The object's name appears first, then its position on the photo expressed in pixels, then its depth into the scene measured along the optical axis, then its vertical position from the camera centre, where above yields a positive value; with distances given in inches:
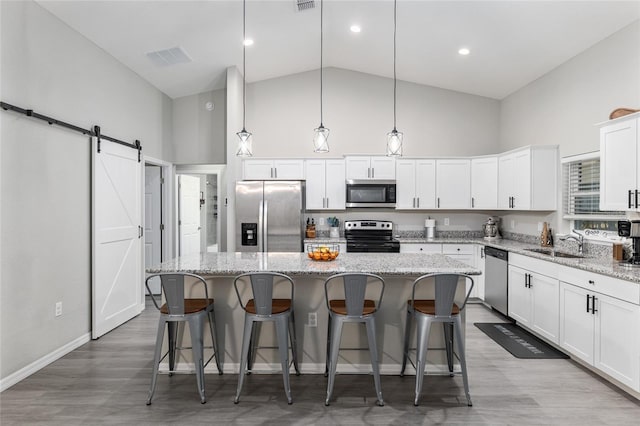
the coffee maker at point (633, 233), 122.4 -7.2
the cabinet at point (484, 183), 216.5 +17.2
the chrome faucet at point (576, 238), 154.9 -11.3
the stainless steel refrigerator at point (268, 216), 213.9 -3.0
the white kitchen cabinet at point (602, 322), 103.6 -34.9
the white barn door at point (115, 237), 158.7 -12.4
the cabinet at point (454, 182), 229.1 +18.2
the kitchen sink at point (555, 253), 154.2 -18.6
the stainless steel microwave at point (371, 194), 225.6 +10.5
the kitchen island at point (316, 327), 125.0 -40.0
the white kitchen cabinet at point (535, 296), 140.4 -35.5
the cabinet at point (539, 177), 181.5 +17.0
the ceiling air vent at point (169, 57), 178.7 +77.4
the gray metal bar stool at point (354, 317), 102.4 -30.3
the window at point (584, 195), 152.9 +7.5
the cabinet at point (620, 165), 116.5 +15.7
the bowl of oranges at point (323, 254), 130.4 -15.6
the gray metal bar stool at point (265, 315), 104.3 -30.4
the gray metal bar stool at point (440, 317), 103.3 -30.5
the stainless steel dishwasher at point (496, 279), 181.6 -35.2
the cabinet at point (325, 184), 229.5 +16.9
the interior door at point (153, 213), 232.2 -1.4
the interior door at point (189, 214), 241.1 -2.1
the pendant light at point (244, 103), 134.0 +69.8
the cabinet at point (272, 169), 227.9 +26.0
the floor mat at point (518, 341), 141.6 -54.8
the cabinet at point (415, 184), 229.6 +17.0
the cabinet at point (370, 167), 228.2 +27.4
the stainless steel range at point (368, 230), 236.8 -12.3
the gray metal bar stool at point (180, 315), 105.9 -30.7
